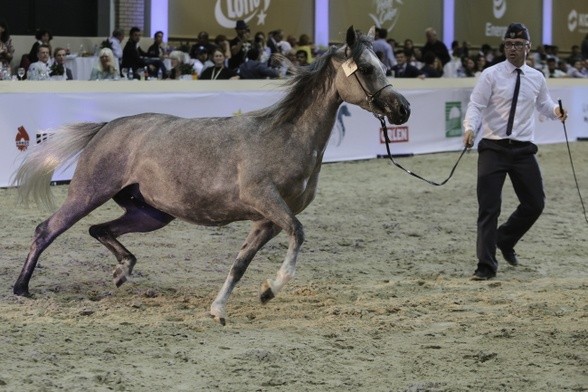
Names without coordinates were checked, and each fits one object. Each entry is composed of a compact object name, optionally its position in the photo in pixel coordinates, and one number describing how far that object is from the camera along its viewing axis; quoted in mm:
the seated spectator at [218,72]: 15945
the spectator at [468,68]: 22422
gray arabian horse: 6613
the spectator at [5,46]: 15255
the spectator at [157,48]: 18752
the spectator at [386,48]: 20188
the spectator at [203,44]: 18831
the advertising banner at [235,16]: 23172
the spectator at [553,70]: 24422
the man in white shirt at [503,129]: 8172
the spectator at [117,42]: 18078
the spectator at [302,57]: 17647
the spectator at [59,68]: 14441
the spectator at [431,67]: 19906
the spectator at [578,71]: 24891
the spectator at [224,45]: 19080
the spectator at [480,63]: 23328
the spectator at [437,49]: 22812
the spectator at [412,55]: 21881
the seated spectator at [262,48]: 18664
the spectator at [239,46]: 17609
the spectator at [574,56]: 28623
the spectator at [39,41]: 16250
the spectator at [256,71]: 15867
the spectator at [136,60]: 17109
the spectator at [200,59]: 17734
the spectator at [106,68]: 14727
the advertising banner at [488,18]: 31391
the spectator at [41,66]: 13977
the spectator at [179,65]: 15648
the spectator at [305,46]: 20753
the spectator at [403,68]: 19234
